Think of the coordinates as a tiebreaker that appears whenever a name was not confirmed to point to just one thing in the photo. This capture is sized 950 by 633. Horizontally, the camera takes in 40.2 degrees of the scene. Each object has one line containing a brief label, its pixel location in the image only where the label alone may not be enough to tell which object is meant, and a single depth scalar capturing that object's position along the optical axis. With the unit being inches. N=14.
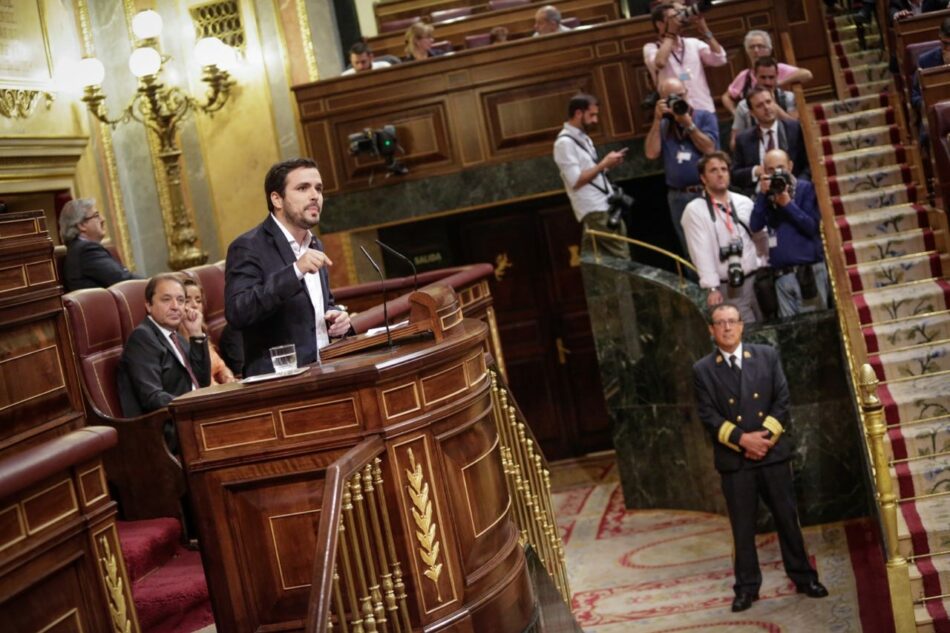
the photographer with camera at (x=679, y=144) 289.1
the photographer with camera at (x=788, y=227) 256.8
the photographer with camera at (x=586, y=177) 303.4
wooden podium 131.2
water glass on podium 134.6
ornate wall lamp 344.5
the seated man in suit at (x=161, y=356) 188.2
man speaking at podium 145.2
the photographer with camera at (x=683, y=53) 305.9
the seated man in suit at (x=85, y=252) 230.1
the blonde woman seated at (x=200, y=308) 194.9
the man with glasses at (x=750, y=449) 227.5
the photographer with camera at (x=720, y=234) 261.7
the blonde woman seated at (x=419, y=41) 353.1
